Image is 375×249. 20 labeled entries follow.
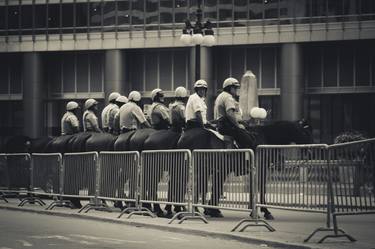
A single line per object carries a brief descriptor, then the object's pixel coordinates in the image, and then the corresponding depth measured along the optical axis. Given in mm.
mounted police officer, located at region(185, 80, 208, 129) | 18375
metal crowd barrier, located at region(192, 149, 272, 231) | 15336
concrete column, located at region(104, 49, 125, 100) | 70500
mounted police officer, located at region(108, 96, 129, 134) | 21672
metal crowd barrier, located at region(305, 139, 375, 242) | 12422
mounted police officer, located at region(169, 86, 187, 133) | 19062
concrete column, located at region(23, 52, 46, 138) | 73375
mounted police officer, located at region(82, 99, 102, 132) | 23141
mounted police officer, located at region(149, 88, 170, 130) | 19859
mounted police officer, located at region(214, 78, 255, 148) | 17906
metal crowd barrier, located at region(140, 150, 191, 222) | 16969
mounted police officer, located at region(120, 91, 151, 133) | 20906
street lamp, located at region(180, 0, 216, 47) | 30875
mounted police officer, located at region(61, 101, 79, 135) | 24188
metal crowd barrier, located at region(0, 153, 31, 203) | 23400
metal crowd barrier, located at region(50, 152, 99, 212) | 20109
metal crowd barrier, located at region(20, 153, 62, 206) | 21734
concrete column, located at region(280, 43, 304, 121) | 65938
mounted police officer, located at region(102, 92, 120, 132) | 22656
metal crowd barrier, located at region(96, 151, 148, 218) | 18547
